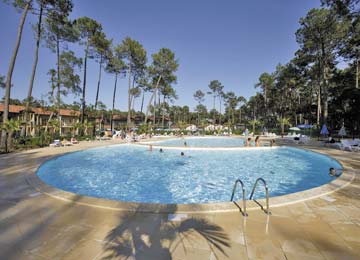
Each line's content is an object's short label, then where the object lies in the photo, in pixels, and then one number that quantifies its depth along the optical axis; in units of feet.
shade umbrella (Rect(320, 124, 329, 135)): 48.06
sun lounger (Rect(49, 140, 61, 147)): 41.47
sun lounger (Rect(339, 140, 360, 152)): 33.02
